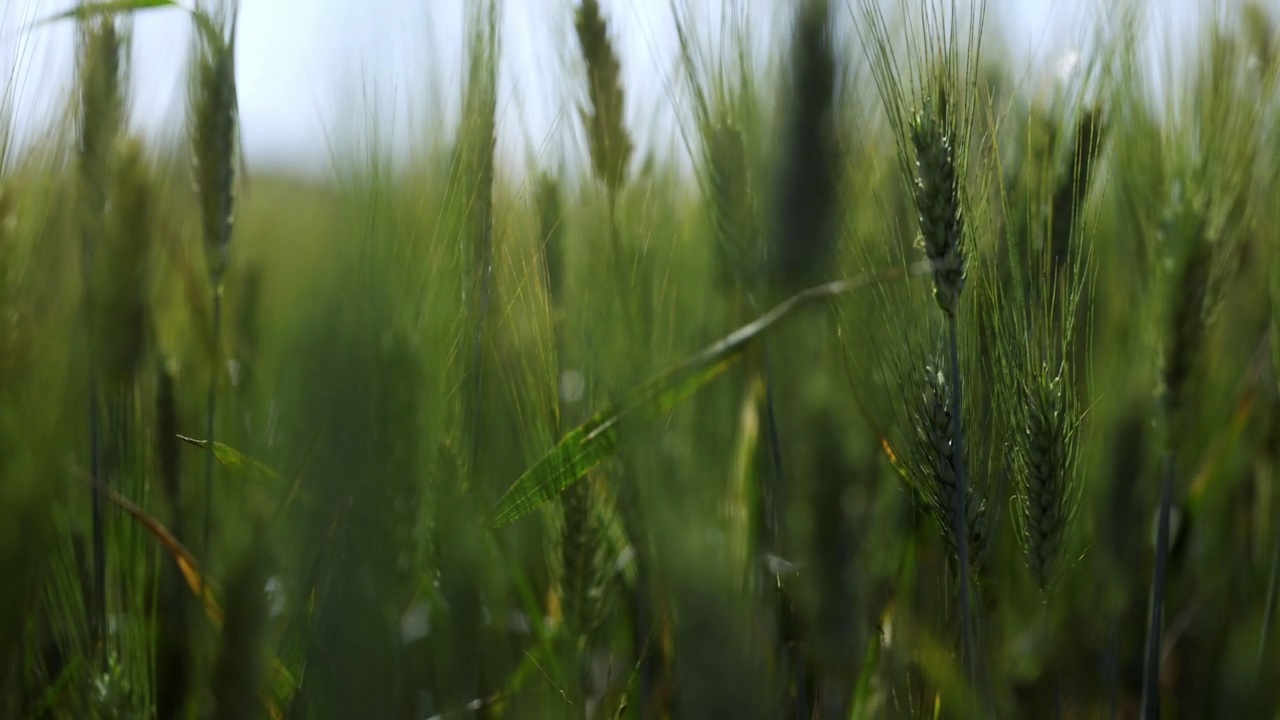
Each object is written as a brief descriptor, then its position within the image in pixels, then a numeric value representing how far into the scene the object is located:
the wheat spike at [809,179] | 1.33
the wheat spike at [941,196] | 1.24
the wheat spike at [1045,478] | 1.25
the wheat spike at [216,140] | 1.30
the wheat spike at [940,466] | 1.25
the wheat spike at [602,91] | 1.38
